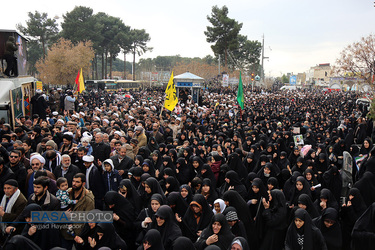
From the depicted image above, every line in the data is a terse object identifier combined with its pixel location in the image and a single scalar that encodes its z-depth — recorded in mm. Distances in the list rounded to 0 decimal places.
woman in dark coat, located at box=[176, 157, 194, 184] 6320
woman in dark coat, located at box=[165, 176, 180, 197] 5086
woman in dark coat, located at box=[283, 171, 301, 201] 5597
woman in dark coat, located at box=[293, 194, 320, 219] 4430
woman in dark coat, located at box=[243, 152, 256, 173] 6918
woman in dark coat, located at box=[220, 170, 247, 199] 5339
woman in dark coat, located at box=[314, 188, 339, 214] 4531
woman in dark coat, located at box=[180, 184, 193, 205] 4559
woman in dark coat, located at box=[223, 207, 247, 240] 3955
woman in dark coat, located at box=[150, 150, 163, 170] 6441
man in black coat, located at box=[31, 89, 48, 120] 11078
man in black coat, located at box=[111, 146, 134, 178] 5796
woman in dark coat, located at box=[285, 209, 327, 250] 3807
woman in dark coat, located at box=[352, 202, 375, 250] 4227
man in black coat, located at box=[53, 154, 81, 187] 4766
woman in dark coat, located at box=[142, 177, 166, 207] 4547
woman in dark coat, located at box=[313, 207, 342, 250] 4164
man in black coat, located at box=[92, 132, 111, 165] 6324
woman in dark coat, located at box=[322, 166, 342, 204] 6402
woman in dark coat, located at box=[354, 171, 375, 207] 5367
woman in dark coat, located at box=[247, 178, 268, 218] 4754
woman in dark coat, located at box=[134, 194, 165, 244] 3967
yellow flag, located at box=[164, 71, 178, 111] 11906
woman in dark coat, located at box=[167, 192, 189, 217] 4352
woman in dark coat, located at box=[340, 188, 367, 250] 4656
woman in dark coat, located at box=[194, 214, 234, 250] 3537
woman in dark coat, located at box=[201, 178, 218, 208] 4801
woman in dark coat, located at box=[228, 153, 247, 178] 6520
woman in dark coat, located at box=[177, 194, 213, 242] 4125
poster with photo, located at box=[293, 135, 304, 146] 9594
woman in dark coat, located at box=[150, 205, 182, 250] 3686
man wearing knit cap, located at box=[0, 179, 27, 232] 3762
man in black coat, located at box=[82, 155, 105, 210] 4953
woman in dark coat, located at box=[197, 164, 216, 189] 5859
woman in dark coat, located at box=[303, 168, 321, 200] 5635
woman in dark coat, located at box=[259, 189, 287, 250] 4441
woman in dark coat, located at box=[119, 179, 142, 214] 4340
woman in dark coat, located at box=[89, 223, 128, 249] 3395
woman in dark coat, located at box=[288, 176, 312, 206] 5172
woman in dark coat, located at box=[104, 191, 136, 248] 4023
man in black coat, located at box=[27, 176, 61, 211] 3719
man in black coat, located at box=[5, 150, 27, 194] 4632
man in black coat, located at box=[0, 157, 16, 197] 4383
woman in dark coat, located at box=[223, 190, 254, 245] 4461
